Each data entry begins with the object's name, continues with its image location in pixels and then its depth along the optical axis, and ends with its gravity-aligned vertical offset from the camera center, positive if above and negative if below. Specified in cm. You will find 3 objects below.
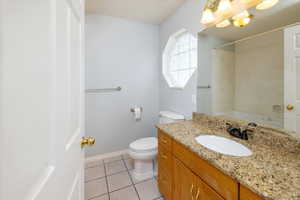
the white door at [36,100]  25 +0
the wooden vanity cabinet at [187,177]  71 -53
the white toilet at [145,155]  167 -72
